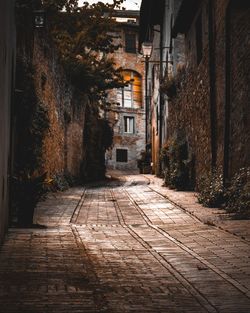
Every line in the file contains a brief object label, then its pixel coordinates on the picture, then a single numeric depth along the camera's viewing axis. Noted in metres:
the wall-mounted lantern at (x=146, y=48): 20.66
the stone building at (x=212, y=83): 10.74
